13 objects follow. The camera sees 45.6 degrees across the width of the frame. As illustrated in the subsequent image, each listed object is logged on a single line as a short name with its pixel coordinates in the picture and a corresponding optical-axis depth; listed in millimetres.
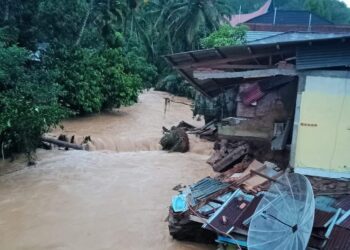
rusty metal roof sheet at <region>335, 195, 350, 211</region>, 6660
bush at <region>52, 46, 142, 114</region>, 18766
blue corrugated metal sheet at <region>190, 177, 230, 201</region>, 7945
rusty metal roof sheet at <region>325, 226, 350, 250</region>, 5883
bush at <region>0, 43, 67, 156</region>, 9875
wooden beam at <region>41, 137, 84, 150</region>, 15430
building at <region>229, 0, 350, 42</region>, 26328
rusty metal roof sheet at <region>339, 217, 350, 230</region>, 6116
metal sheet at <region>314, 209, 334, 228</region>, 6341
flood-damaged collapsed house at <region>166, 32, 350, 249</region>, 6719
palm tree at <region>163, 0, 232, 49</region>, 31881
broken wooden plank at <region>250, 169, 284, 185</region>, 6701
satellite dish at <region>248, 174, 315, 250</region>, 5698
